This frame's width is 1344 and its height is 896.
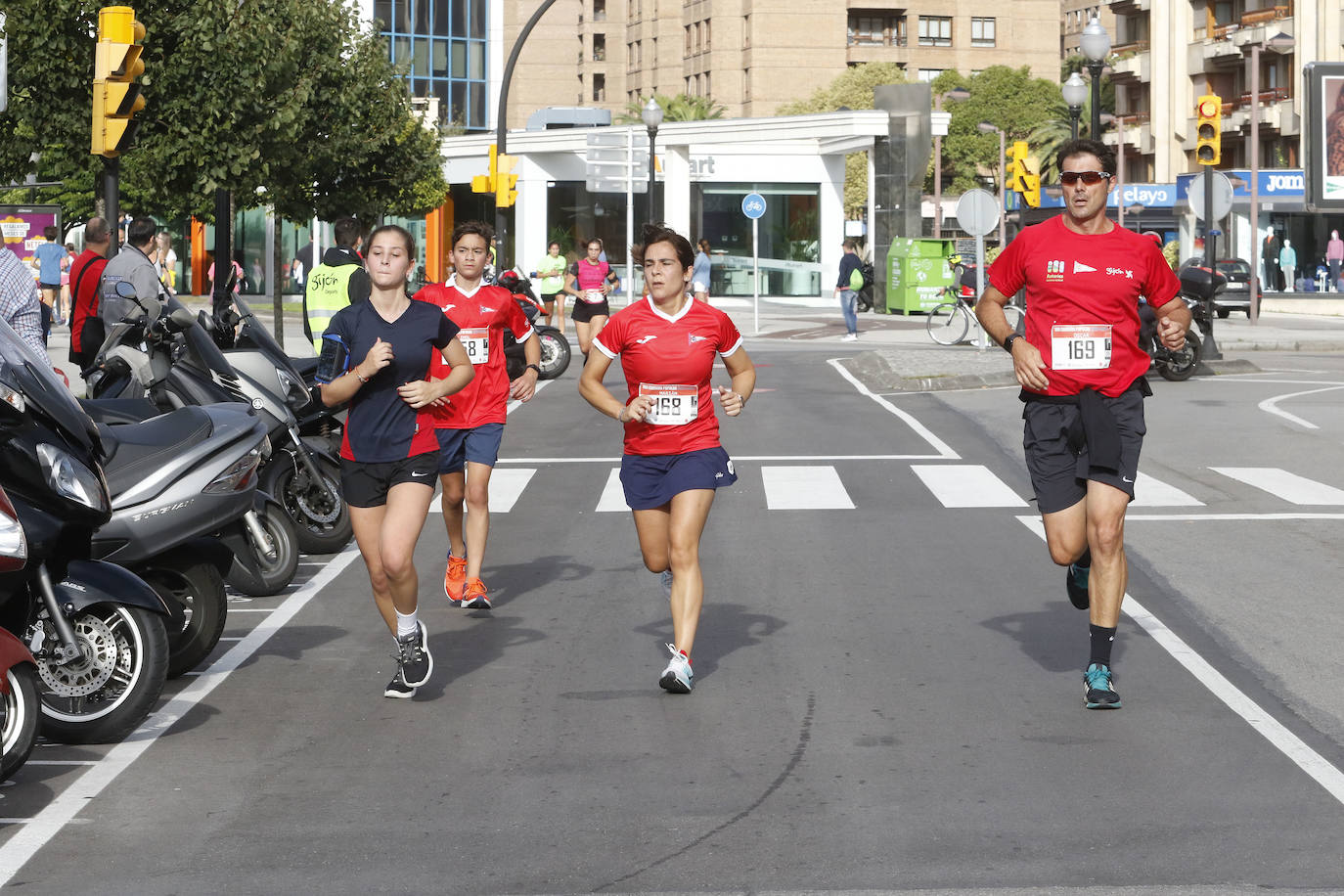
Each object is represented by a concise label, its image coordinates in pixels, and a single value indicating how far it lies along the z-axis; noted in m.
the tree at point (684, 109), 102.56
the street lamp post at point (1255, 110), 43.31
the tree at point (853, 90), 97.94
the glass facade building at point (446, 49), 104.56
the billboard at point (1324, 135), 56.38
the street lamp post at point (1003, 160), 71.51
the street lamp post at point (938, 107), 68.44
